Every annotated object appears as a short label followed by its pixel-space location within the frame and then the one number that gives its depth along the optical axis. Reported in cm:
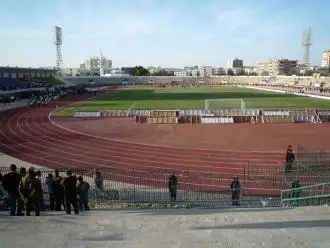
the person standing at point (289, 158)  1855
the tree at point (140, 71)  17950
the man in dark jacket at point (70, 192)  891
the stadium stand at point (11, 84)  7119
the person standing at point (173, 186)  1396
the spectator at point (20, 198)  886
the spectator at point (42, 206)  976
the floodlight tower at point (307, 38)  19388
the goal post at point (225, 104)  4958
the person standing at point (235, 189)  1359
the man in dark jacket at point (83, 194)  980
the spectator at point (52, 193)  1032
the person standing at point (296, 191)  1318
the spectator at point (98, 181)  1441
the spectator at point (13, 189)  883
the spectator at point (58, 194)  996
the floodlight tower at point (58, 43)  15732
